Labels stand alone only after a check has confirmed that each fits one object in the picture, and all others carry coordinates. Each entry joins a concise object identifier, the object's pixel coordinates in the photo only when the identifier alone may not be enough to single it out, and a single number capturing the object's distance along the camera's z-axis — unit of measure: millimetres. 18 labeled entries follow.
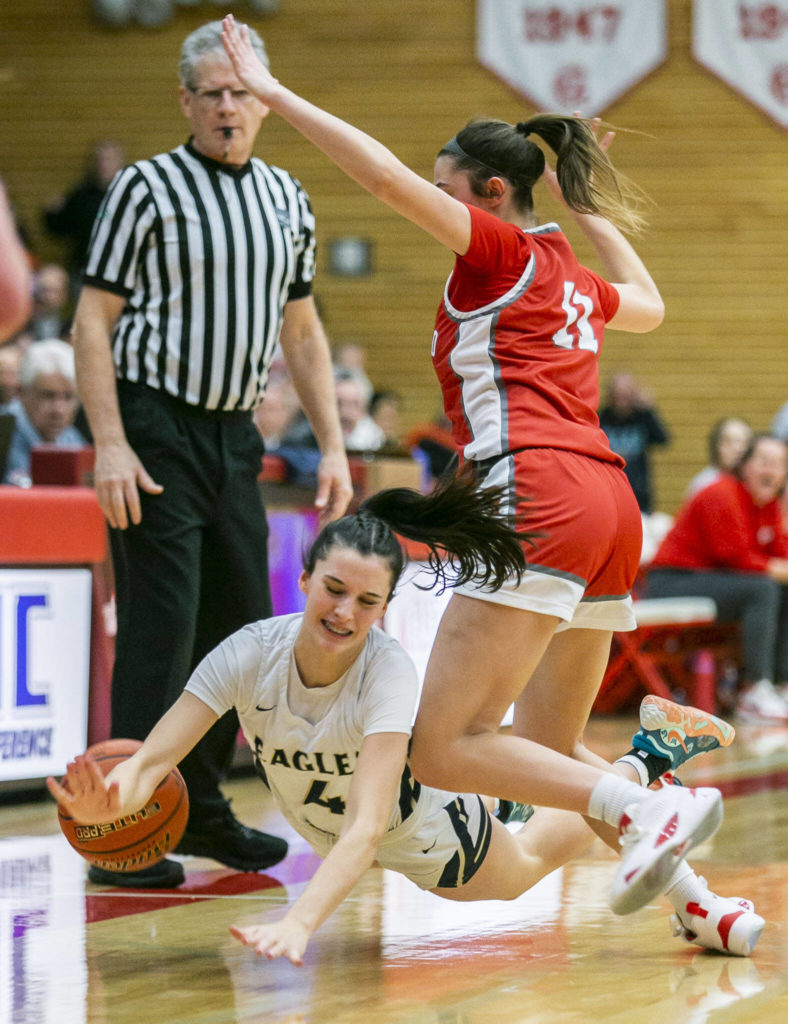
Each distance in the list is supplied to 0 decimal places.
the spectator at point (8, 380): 15937
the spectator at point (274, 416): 17109
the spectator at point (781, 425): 22469
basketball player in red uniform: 5773
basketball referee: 7875
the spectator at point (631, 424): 24422
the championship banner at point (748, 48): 25375
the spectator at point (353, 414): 18531
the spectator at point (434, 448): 17328
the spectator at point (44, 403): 13383
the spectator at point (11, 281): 3199
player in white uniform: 5996
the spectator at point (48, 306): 21406
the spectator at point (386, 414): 22266
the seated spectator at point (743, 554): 17547
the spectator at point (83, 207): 25703
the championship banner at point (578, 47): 25703
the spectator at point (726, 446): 18125
